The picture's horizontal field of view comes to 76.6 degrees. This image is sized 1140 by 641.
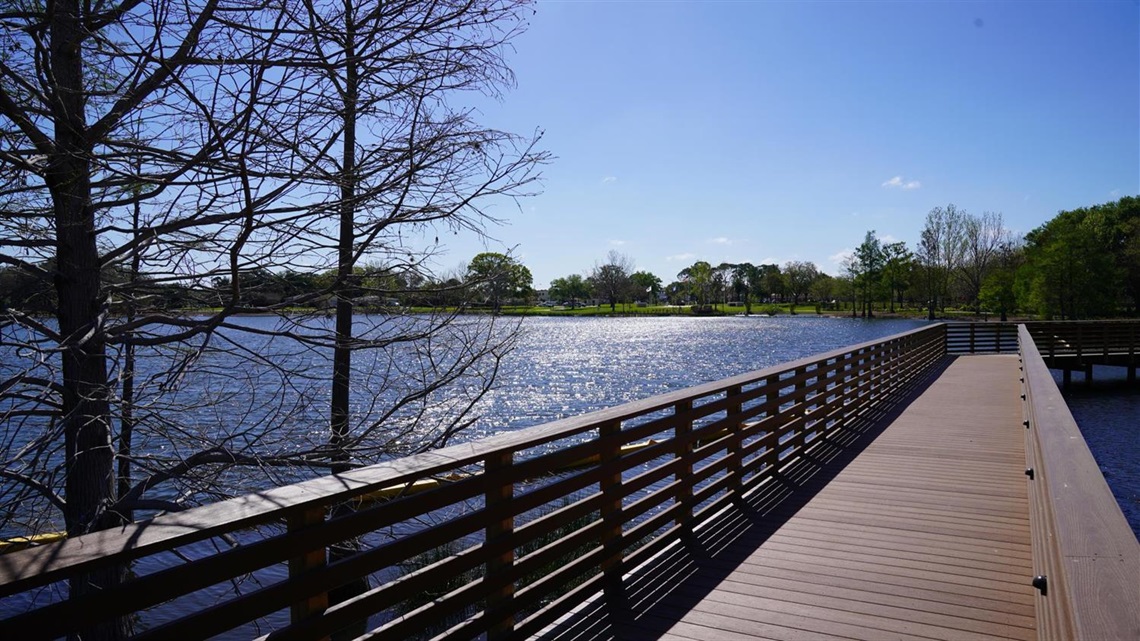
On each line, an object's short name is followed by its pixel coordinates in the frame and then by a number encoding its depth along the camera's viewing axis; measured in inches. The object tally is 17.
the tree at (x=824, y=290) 4432.1
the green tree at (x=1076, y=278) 1718.8
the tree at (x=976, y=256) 2898.6
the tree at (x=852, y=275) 3643.2
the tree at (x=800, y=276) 5000.0
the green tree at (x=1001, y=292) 2274.0
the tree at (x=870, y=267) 3528.5
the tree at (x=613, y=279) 4291.3
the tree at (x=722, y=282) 5098.4
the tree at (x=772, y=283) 5059.1
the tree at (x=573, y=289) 4644.7
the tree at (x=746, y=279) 5492.1
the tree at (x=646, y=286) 5112.2
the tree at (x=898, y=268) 3312.0
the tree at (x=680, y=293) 5561.0
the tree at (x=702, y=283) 5064.0
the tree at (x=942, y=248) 2992.1
